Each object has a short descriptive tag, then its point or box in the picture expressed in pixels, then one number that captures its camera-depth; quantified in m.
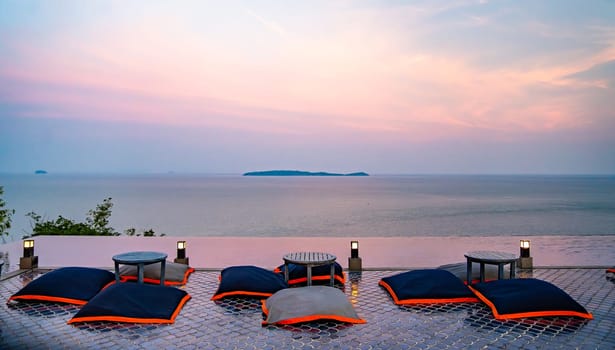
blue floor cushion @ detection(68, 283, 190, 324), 3.03
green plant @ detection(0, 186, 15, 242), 6.66
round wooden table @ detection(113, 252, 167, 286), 3.73
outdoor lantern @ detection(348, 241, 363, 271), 4.78
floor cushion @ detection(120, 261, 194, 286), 4.11
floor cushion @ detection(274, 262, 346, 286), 4.12
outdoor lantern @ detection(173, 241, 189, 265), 4.85
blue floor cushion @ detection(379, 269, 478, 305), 3.60
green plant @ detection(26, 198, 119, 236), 8.39
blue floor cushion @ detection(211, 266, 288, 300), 3.71
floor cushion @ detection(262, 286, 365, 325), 3.03
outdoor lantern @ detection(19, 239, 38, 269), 4.72
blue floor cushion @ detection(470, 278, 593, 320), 3.15
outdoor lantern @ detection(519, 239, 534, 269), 4.87
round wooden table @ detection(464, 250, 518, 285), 3.84
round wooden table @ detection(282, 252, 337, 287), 3.79
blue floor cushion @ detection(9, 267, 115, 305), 3.53
